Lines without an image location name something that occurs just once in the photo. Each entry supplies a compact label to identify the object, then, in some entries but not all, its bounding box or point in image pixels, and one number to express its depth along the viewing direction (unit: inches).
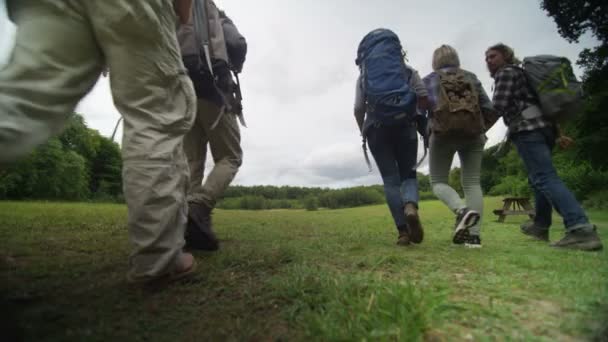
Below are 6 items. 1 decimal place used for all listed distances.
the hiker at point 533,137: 101.2
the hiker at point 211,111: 88.0
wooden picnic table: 320.5
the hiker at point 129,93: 45.3
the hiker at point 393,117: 108.8
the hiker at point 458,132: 108.7
